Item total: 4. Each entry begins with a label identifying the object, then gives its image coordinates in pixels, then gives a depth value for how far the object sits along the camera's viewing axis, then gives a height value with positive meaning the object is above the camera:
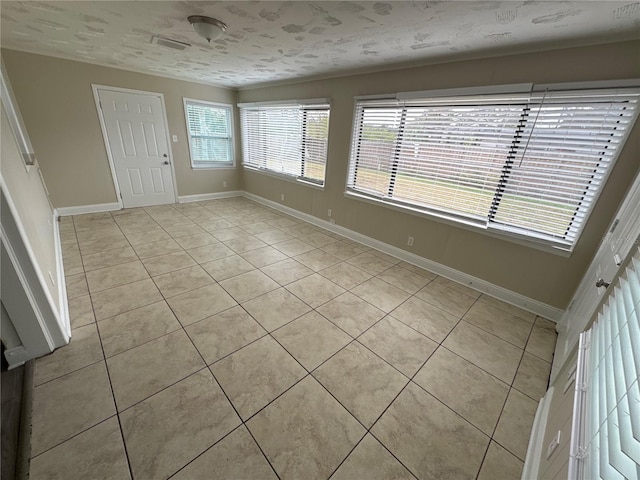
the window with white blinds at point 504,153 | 1.96 -0.01
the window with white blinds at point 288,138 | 4.02 -0.03
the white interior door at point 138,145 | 4.11 -0.33
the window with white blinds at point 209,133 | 4.95 -0.05
